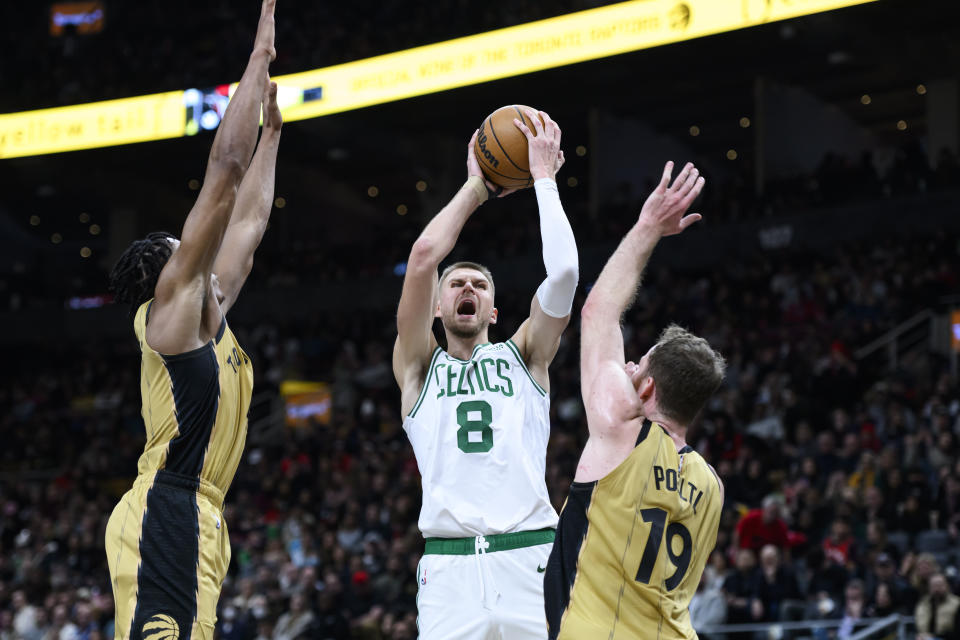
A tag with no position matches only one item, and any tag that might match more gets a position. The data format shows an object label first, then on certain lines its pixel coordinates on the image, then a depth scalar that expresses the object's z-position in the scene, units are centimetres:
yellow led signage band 1702
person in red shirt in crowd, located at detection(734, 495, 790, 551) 1066
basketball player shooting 435
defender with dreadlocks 381
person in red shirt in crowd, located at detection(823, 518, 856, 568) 1038
